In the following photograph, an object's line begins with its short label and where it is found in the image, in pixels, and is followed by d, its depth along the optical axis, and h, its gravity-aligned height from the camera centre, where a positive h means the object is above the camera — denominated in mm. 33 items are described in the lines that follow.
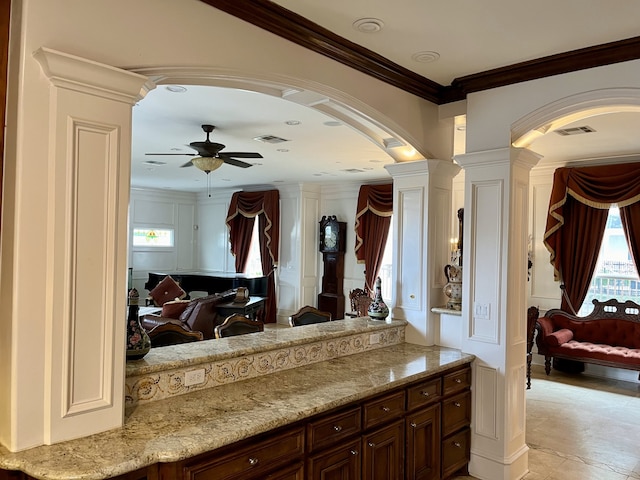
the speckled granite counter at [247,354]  2348 -625
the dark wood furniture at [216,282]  8344 -634
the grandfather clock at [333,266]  9305 -350
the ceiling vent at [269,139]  5576 +1256
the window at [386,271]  8898 -416
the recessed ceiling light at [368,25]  2723 +1272
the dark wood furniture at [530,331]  5641 -953
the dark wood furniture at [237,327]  3543 -615
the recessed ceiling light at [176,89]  3779 +1230
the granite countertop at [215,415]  1719 -762
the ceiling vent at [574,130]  4918 +1242
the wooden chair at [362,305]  5141 -602
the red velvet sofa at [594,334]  6020 -1075
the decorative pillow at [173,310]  5449 -729
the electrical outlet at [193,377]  2484 -679
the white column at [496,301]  3457 -371
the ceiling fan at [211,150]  4980 +1000
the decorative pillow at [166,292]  7172 -702
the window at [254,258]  10539 -258
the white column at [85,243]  1857 +1
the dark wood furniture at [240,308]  5486 -759
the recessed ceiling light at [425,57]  3182 +1274
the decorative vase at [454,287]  3817 -297
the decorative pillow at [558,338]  6273 -1118
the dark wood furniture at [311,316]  4355 -618
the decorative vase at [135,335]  2377 -452
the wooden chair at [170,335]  3256 -607
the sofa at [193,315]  5195 -770
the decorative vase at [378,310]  3893 -491
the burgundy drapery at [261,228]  9953 +381
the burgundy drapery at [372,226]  8703 +405
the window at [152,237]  10789 +172
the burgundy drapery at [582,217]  6199 +468
